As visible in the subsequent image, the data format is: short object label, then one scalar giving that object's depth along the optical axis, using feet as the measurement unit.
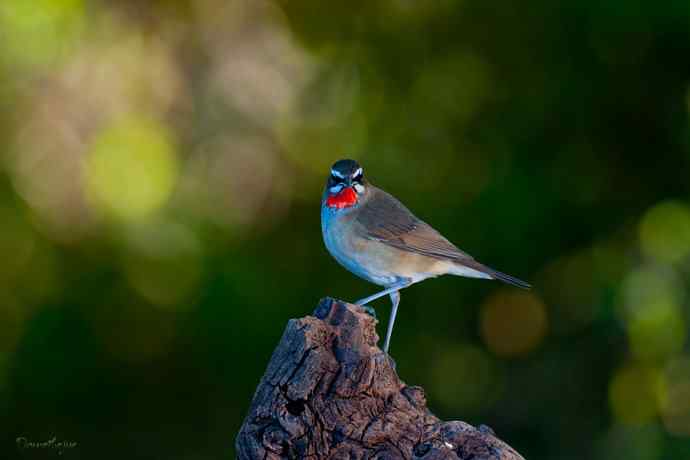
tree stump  25.13
